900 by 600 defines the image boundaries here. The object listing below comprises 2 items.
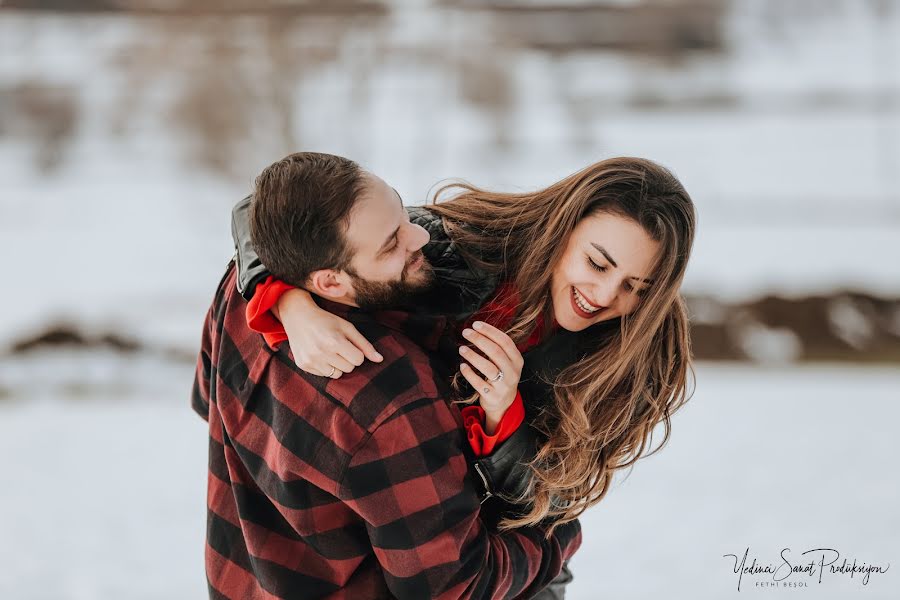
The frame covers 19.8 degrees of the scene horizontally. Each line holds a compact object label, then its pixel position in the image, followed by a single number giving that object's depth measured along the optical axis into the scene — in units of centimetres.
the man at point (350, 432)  314
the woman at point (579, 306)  330
